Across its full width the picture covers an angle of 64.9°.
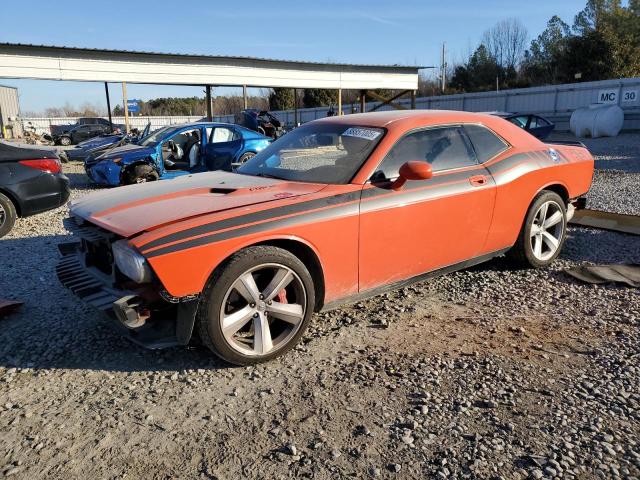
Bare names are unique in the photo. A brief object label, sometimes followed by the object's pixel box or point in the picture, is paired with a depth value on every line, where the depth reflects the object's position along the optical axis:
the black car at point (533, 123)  15.94
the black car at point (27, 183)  6.61
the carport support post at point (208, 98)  20.84
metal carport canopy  16.58
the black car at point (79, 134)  34.53
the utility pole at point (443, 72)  57.77
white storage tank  22.88
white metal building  32.31
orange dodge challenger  2.95
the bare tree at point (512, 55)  57.84
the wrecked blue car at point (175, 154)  10.36
